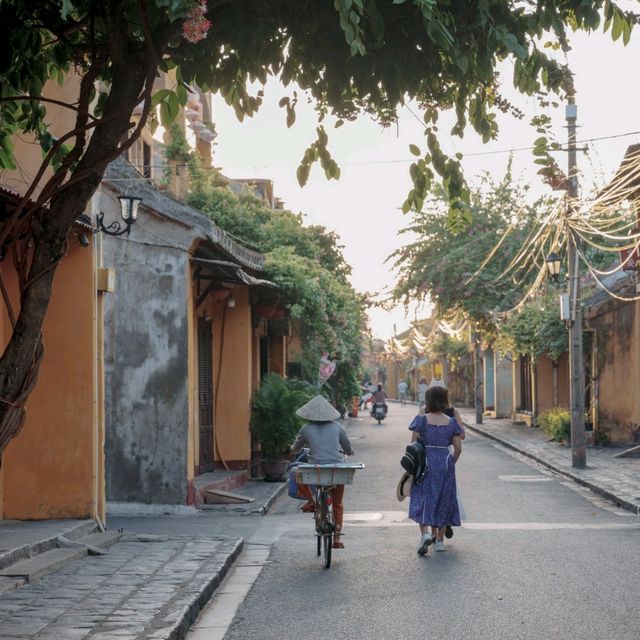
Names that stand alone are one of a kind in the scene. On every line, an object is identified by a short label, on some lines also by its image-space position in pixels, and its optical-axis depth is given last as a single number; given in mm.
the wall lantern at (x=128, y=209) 13680
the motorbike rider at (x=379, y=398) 50281
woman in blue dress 11680
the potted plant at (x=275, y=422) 20297
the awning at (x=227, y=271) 16780
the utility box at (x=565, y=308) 22438
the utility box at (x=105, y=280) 13664
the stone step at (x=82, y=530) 11916
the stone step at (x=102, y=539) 11742
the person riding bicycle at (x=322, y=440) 11711
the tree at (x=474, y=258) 38719
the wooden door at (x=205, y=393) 19438
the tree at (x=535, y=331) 30766
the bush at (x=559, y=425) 29000
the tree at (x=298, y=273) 21422
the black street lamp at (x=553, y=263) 23453
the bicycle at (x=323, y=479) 11125
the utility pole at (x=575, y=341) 22109
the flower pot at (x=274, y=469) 20438
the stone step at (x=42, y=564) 9461
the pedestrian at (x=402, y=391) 83438
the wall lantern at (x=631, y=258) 24230
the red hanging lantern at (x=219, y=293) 18875
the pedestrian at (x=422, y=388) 47994
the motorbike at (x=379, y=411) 50000
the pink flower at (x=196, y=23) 5555
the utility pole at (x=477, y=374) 42188
